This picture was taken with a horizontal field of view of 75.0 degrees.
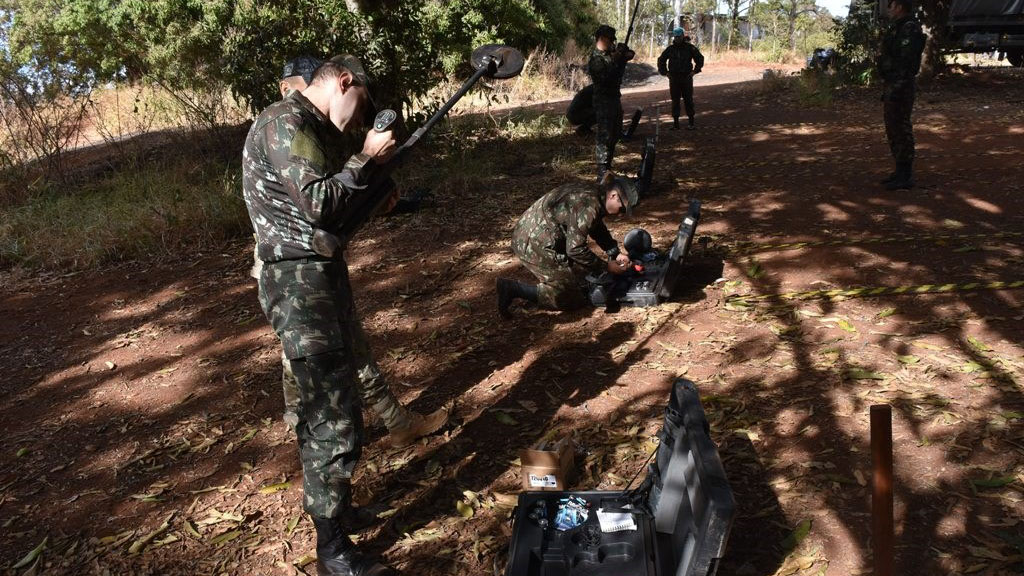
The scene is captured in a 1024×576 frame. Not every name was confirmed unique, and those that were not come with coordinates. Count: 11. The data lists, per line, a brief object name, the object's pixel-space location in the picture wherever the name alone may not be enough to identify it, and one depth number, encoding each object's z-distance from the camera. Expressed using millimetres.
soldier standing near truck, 7180
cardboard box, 3309
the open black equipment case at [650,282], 5289
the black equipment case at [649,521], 2428
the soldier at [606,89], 8953
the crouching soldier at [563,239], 5059
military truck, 14555
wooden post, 1434
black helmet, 5871
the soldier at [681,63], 11852
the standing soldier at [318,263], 2586
